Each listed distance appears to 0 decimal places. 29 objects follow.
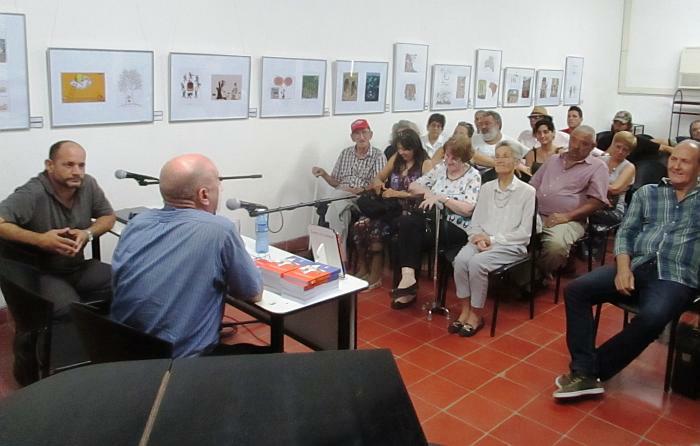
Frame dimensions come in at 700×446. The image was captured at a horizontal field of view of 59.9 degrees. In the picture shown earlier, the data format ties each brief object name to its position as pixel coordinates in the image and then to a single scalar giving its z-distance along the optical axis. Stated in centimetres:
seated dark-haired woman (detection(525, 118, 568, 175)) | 536
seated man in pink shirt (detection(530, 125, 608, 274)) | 428
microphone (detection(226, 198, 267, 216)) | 282
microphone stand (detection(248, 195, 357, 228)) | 285
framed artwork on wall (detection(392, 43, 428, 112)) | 598
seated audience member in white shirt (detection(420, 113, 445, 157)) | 588
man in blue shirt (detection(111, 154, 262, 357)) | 204
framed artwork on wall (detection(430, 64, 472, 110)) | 643
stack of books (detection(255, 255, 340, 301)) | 241
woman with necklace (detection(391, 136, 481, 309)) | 428
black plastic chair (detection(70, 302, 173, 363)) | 193
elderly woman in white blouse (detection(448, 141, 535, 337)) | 383
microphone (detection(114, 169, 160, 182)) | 356
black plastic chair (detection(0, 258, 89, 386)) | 229
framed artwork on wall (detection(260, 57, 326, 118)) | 500
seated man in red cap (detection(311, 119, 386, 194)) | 517
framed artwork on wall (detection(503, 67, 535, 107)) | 736
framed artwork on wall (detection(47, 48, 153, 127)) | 387
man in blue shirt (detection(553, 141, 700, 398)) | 304
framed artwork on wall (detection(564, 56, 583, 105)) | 834
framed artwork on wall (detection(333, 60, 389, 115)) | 551
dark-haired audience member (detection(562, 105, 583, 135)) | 712
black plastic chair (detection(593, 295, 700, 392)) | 310
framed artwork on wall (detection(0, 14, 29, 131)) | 361
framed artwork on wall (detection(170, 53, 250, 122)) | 445
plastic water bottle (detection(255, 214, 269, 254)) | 291
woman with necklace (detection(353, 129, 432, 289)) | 476
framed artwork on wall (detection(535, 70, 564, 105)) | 789
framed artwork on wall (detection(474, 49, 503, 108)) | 693
